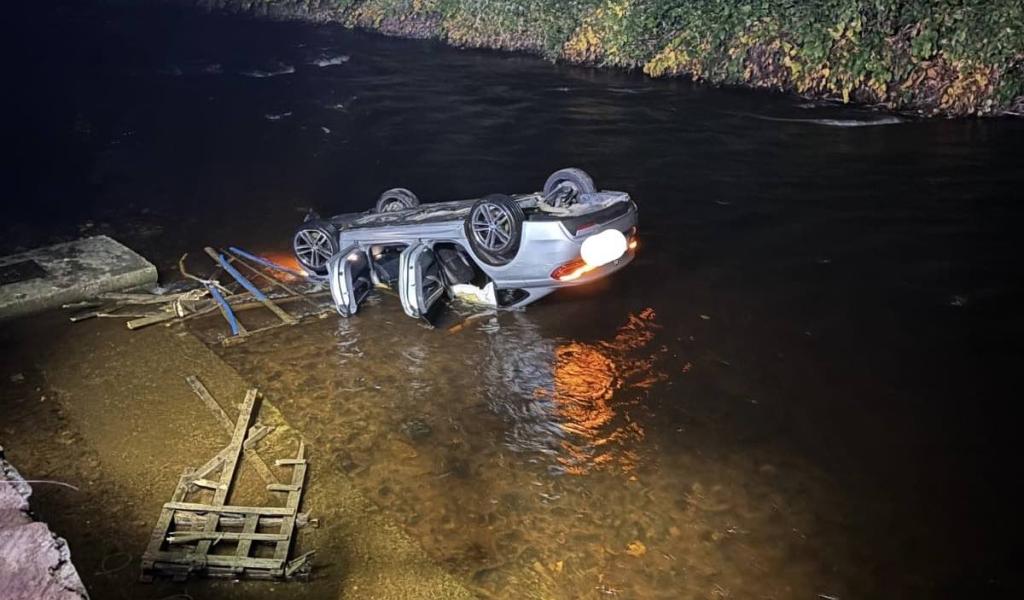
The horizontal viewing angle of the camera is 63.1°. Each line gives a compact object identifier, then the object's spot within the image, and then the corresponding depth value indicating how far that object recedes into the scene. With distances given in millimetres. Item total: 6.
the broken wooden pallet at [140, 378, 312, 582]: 5020
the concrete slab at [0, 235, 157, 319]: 8570
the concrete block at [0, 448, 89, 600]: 2320
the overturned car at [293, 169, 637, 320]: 7590
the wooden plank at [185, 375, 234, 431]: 6565
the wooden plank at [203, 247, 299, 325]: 8430
